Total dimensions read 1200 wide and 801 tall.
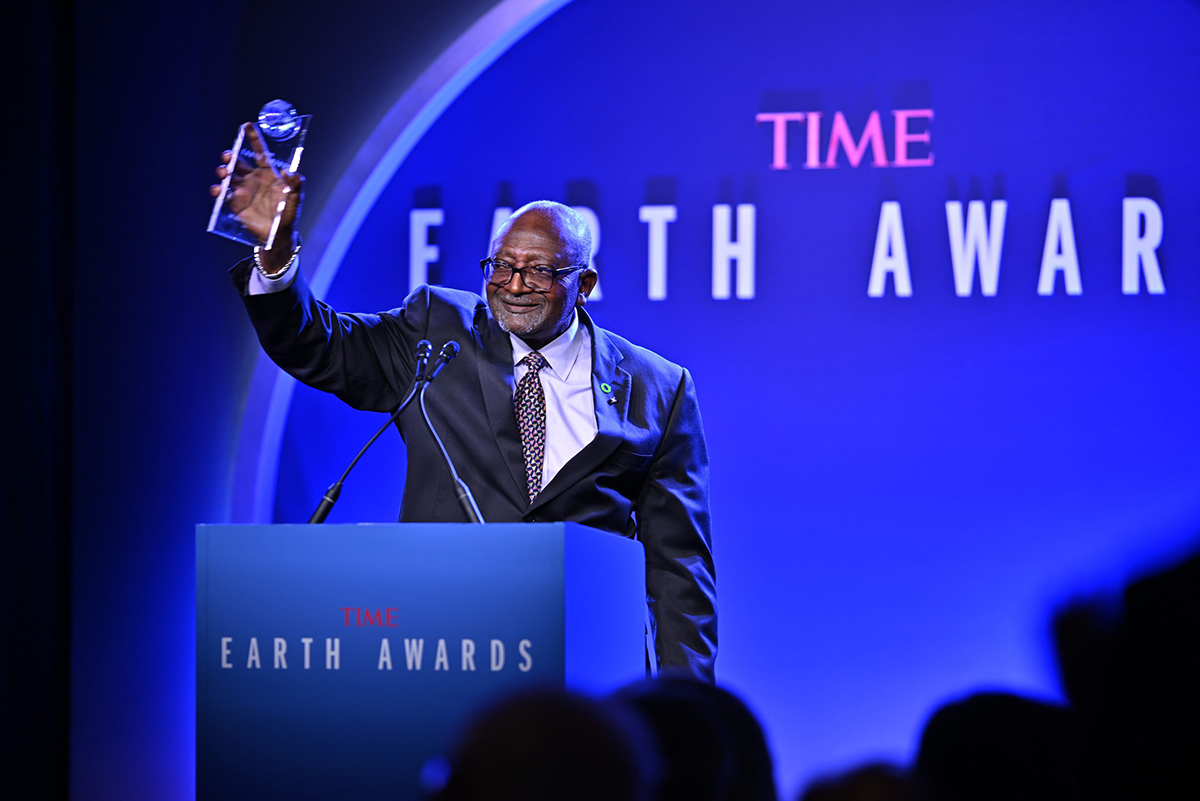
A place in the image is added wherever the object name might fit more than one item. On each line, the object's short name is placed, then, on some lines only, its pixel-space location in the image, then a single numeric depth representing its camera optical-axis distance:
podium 6.18
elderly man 6.82
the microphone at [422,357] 6.54
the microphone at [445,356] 6.53
